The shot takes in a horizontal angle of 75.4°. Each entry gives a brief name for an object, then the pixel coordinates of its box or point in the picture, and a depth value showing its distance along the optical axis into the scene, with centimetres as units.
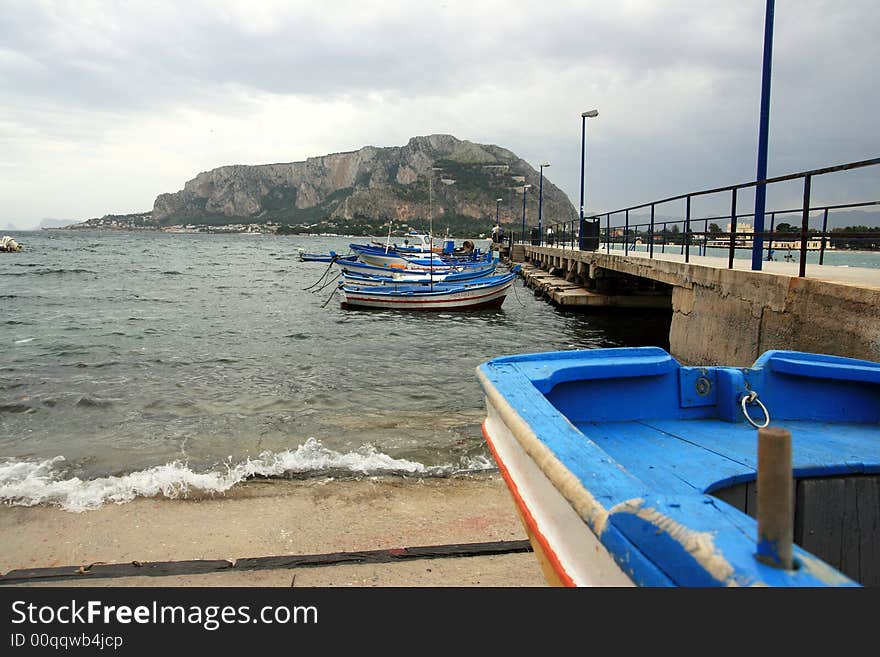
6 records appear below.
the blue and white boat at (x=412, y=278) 2184
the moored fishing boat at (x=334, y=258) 2443
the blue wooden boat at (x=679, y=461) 148
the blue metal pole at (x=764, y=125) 948
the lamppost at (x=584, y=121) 2580
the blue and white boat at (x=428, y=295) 2033
